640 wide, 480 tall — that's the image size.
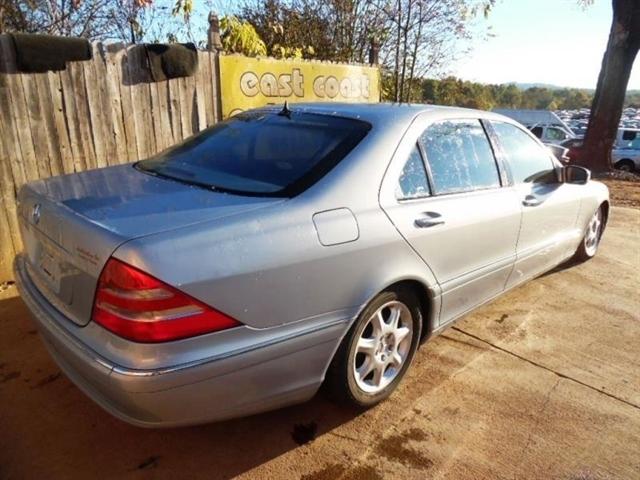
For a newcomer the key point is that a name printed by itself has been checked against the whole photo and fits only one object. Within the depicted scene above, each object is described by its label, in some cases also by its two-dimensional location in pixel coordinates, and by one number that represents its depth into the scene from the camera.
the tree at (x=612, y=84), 11.71
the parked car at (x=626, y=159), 17.02
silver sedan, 1.77
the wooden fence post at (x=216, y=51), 5.50
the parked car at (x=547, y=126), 19.58
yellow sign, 5.70
